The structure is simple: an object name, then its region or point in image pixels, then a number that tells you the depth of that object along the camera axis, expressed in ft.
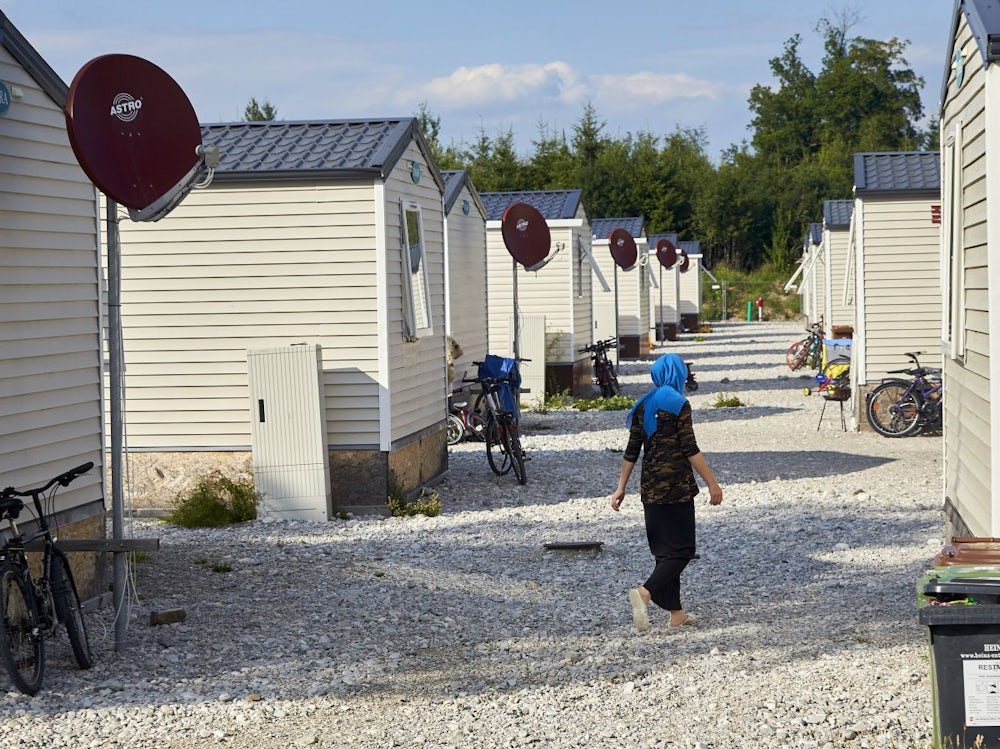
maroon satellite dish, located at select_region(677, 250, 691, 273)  152.56
